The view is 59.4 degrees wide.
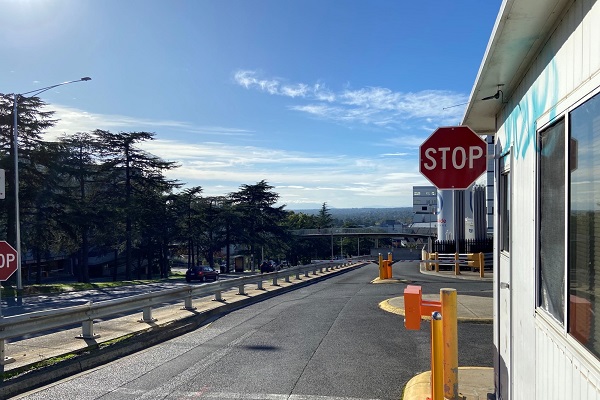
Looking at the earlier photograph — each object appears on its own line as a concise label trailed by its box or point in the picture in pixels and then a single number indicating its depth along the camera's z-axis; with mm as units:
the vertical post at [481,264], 22062
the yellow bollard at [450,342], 5684
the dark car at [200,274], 42781
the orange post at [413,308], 5521
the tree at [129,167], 47312
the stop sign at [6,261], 9039
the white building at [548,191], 2871
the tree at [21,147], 32312
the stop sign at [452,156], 5758
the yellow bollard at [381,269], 22367
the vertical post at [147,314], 11195
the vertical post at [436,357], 5145
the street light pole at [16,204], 24572
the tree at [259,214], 67500
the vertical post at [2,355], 7215
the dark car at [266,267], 52591
